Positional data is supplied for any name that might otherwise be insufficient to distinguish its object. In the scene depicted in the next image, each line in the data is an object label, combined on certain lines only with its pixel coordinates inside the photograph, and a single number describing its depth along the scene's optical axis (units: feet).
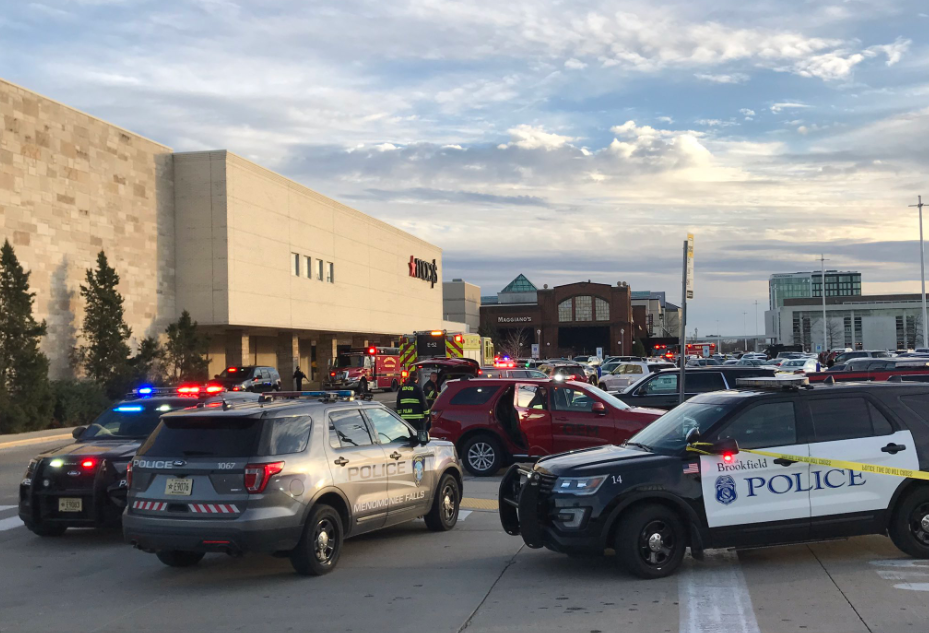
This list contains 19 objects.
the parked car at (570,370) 116.12
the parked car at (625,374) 117.80
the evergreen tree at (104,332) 117.39
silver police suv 26.48
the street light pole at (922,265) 218.87
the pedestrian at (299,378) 167.03
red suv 50.39
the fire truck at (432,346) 139.33
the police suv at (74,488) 34.40
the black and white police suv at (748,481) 26.63
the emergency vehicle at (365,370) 157.79
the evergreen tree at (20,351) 96.78
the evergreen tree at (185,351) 134.00
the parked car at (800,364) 141.69
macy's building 113.60
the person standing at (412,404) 60.54
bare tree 352.75
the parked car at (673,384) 67.21
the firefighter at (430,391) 90.22
